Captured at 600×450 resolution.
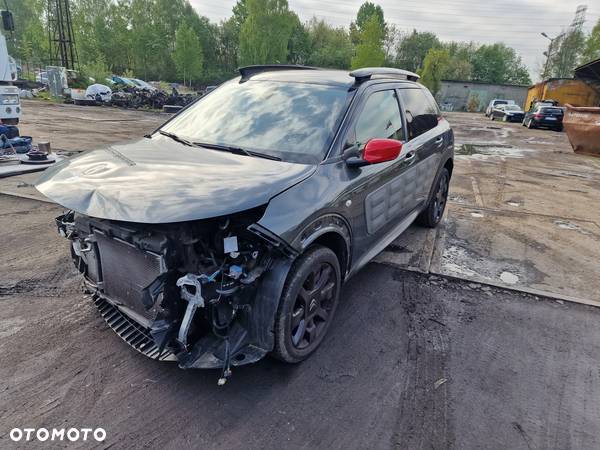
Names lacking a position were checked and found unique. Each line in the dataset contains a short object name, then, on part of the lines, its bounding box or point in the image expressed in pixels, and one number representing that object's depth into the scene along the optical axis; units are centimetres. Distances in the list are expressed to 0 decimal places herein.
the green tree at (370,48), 3647
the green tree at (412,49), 7700
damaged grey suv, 219
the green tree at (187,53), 5116
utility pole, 5106
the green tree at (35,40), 4503
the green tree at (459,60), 7014
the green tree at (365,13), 8152
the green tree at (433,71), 4822
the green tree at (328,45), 6600
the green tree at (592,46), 4747
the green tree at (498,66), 8331
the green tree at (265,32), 5116
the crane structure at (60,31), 3703
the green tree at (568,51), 5059
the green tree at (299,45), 6450
